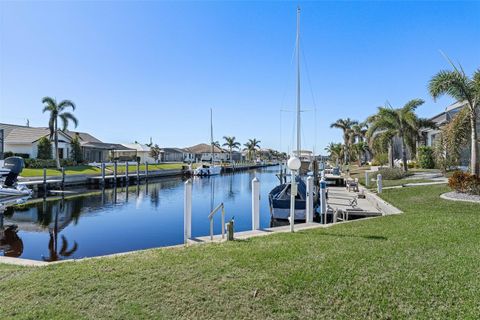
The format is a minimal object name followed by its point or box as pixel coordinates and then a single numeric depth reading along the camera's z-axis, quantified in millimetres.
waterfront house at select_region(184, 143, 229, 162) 108188
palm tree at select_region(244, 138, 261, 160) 117538
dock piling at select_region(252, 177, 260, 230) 10938
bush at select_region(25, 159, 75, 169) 37541
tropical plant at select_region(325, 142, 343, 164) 64938
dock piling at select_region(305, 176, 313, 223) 12383
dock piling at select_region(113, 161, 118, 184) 36775
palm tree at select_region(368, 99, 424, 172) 29344
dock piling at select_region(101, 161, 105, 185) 34219
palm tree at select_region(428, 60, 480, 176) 14023
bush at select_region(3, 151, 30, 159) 36406
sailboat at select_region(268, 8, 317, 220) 15984
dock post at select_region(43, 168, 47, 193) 27003
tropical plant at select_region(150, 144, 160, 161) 76575
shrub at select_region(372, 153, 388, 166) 41953
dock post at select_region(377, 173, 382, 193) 18500
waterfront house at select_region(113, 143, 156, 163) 69619
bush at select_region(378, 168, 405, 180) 25748
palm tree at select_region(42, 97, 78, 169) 39312
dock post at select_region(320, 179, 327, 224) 13141
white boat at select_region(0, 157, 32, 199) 20219
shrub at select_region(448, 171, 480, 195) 13479
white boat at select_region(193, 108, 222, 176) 55562
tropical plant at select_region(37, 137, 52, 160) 40594
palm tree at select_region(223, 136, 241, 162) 100250
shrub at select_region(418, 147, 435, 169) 31375
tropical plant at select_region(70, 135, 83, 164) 45969
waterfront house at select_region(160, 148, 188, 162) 90112
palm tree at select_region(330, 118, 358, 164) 55594
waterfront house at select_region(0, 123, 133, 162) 41906
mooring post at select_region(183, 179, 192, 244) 9584
